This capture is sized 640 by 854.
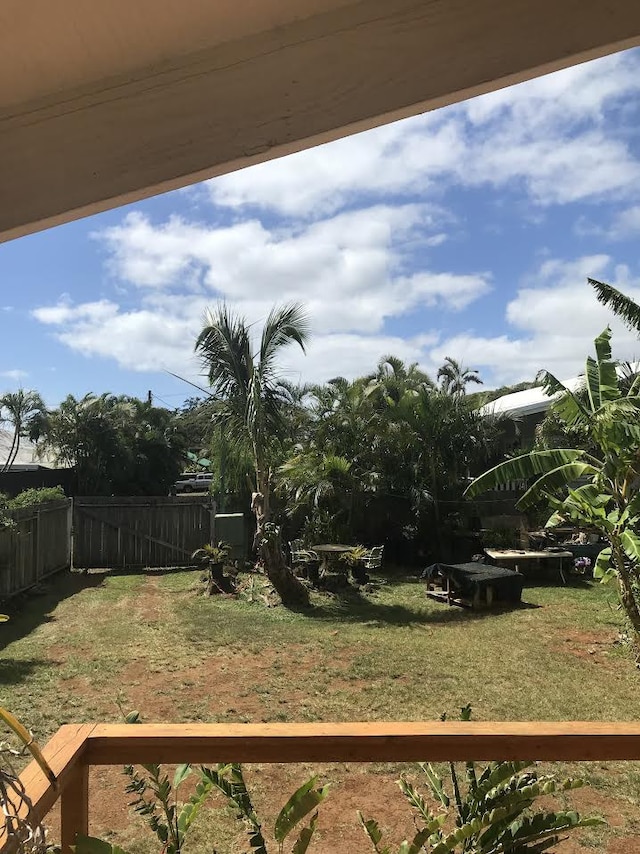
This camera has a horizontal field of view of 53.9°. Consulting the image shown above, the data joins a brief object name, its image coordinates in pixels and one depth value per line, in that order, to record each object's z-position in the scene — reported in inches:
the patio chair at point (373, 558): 464.4
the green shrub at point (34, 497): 401.0
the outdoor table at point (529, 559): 455.8
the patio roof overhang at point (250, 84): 48.3
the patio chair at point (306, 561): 442.9
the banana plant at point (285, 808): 66.8
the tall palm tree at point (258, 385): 388.5
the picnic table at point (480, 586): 380.8
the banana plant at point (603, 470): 263.6
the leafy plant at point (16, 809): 37.3
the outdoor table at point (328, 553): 446.9
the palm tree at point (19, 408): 935.0
